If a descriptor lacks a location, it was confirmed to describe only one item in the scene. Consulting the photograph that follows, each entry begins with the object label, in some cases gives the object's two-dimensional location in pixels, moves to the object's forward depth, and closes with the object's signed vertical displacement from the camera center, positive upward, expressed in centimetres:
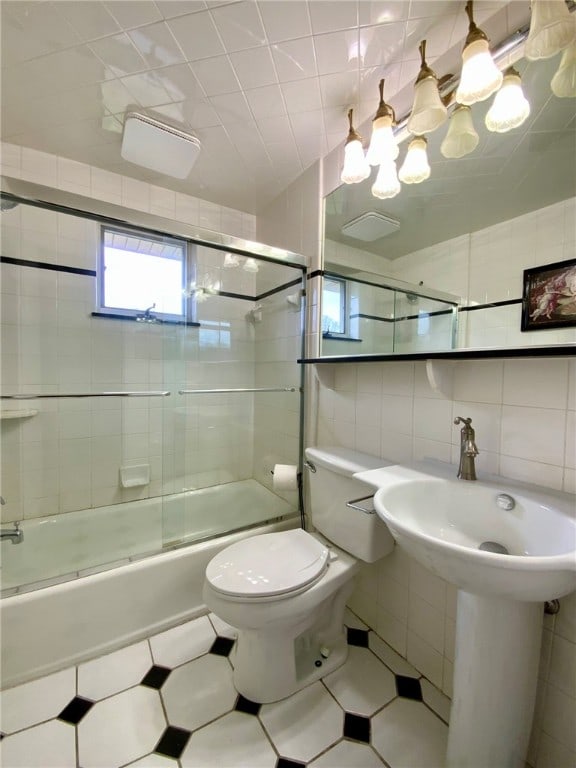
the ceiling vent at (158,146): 141 +113
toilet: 98 -72
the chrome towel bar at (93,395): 156 -15
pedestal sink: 60 -46
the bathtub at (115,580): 111 -90
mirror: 83 +49
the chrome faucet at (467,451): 89 -22
